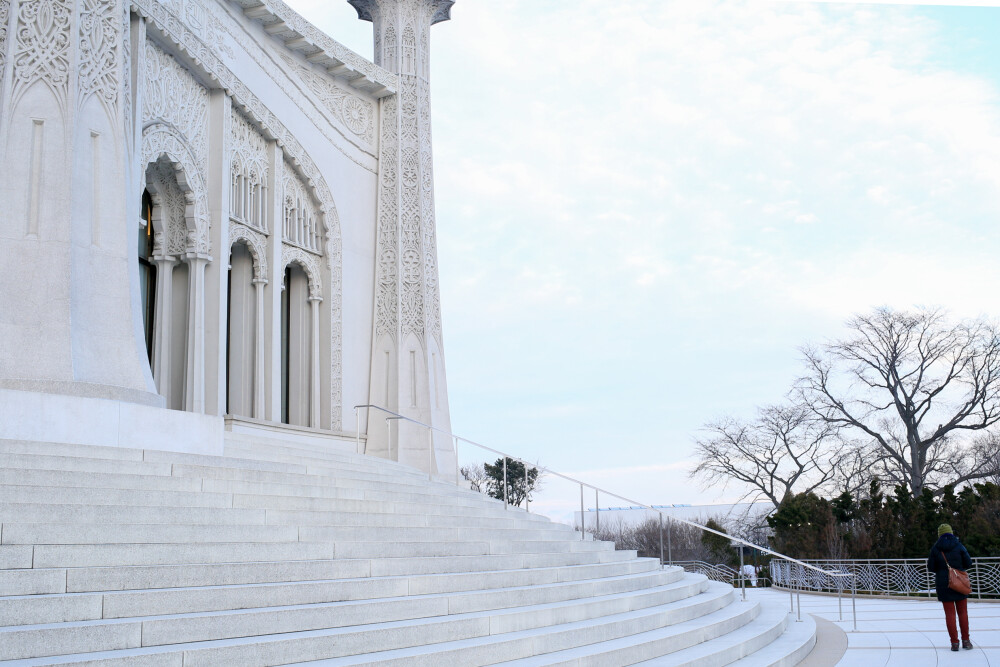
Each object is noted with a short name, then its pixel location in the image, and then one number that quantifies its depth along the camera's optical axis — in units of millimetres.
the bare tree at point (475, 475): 34084
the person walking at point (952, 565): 8039
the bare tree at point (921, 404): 24359
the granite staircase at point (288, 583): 4500
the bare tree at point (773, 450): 27281
